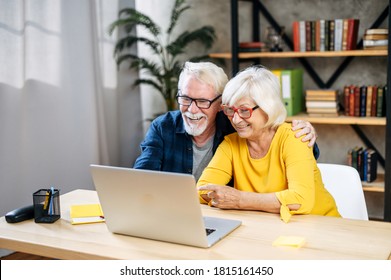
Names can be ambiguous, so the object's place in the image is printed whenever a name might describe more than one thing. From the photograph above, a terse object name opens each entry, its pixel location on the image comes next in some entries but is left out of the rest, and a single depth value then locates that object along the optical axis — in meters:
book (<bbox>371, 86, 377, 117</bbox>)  3.89
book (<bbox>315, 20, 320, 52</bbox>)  3.98
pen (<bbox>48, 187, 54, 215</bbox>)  2.00
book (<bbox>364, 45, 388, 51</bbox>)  3.76
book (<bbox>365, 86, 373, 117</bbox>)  3.91
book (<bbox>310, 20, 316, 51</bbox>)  4.00
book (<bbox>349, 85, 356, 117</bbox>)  3.98
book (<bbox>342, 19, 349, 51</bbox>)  3.89
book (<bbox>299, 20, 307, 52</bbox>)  4.04
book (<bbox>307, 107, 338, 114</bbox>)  4.00
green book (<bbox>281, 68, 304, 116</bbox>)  4.04
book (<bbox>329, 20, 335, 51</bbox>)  3.93
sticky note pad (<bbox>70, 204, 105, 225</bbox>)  1.97
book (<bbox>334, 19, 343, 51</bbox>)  3.91
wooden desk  1.64
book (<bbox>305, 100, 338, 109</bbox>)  3.99
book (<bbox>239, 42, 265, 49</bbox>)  4.14
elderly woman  2.01
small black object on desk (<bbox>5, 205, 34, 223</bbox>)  1.99
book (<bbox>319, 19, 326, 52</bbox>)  3.96
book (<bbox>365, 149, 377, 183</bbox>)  3.93
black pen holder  2.00
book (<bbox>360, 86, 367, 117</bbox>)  3.94
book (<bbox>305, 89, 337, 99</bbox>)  3.97
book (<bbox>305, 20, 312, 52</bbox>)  4.02
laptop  1.63
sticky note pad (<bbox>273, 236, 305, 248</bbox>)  1.68
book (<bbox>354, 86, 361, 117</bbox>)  3.96
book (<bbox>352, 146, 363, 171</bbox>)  4.00
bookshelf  3.72
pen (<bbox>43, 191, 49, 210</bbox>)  2.00
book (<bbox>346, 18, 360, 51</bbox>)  3.87
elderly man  2.33
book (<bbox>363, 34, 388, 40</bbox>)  3.76
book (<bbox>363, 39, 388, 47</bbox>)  3.76
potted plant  4.34
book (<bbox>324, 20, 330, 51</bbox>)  3.95
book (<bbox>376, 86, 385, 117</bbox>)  3.87
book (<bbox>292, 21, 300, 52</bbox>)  4.06
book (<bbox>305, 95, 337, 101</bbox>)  3.99
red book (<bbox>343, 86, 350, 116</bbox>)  4.01
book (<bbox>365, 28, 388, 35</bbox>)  3.76
